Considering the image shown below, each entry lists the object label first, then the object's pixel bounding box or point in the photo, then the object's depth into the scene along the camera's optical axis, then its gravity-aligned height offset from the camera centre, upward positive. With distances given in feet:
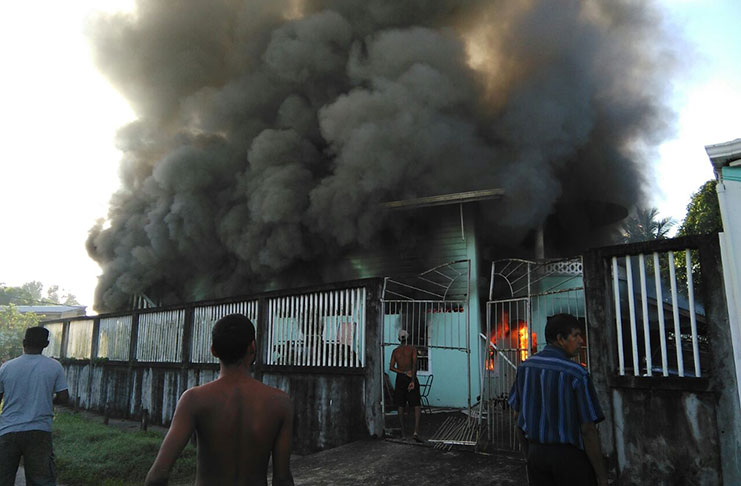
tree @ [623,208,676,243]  86.63 +18.06
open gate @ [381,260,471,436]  36.76 +0.07
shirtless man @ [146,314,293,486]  6.99 -1.31
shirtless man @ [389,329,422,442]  23.27 -2.16
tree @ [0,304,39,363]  93.99 +0.36
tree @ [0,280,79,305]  190.49 +12.94
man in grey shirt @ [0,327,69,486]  13.21 -2.17
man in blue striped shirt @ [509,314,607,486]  9.27 -1.54
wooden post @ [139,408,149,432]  34.32 -6.18
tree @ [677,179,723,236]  57.77 +13.96
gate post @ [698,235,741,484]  14.05 -0.84
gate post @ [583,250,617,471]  16.43 -0.13
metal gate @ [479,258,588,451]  21.90 +0.88
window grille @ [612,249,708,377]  14.97 +0.28
